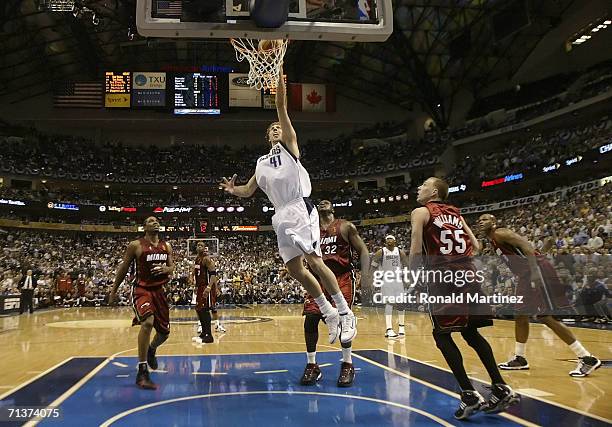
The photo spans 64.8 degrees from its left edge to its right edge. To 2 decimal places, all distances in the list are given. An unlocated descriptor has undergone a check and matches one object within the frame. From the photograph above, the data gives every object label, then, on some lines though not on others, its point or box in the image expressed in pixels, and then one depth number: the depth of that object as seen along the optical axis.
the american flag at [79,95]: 27.17
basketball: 5.82
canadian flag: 30.84
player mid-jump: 4.71
